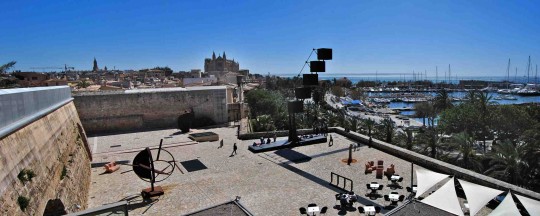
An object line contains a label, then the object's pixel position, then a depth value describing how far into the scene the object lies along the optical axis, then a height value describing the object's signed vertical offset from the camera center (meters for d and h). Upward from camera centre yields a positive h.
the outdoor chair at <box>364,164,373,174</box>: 17.53 -5.04
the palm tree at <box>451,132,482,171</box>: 21.94 -5.39
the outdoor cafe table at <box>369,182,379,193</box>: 14.50 -4.93
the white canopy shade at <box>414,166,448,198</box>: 11.44 -3.77
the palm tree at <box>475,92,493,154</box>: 37.19 -5.14
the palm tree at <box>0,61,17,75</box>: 22.97 +1.43
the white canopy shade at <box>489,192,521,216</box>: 9.13 -3.86
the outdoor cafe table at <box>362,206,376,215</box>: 12.00 -4.92
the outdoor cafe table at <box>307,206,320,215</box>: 12.03 -4.87
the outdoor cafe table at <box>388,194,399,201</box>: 13.10 -4.89
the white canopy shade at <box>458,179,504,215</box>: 9.95 -3.79
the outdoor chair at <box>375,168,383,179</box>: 16.63 -4.95
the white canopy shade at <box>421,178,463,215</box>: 10.22 -4.08
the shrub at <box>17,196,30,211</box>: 7.24 -2.59
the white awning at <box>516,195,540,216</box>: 8.94 -3.74
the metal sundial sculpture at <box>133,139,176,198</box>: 13.98 -3.76
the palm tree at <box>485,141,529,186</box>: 18.98 -5.36
